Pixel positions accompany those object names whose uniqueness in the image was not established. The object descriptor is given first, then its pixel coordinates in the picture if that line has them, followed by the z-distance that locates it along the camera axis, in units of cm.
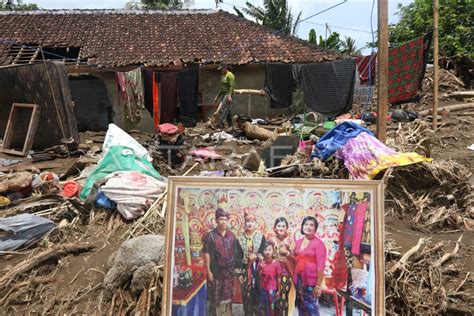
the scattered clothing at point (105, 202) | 476
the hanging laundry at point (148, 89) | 1099
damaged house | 1388
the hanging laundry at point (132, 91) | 1104
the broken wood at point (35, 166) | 803
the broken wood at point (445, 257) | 346
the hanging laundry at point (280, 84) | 1212
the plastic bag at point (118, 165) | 576
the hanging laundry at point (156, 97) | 1090
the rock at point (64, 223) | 461
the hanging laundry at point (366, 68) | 1164
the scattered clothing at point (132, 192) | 461
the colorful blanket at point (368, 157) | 496
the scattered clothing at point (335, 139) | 575
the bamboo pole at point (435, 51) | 764
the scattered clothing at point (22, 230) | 428
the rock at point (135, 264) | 330
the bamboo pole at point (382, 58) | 469
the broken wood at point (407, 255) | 333
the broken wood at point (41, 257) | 379
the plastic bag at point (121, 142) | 632
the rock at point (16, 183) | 570
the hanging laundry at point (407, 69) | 888
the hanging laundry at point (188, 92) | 1130
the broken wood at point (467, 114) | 1081
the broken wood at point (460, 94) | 1266
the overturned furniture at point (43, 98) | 941
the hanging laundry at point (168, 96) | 1105
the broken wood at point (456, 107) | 1113
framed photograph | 237
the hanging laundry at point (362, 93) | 1221
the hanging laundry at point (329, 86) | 1098
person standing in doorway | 1079
